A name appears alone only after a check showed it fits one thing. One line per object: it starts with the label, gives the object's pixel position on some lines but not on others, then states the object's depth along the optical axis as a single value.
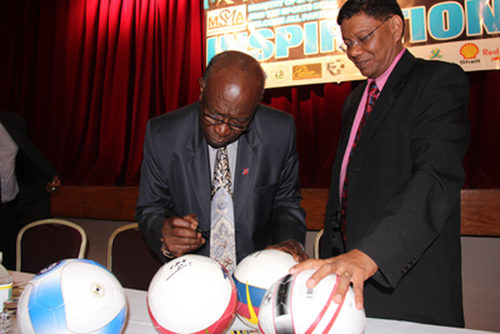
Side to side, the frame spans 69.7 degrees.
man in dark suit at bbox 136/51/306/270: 1.53
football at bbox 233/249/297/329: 1.04
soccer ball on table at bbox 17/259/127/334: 0.88
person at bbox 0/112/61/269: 3.38
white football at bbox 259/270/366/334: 0.84
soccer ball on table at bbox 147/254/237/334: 0.93
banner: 3.16
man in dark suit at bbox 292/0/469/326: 1.07
